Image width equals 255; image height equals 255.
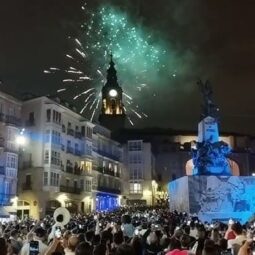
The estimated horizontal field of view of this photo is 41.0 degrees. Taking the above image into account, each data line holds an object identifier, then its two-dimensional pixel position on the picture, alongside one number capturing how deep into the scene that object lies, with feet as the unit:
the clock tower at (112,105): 276.65
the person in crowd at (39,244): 26.05
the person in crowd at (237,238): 30.28
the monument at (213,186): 112.27
